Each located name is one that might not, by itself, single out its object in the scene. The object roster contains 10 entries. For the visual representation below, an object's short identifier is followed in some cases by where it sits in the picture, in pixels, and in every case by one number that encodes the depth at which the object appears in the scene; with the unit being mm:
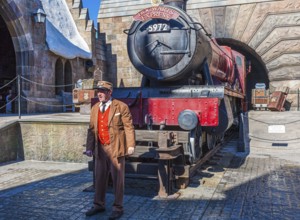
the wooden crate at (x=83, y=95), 10773
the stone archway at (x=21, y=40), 10570
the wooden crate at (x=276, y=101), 11305
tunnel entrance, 15116
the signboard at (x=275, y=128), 7723
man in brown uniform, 3607
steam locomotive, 4578
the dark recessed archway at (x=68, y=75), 13427
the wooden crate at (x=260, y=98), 11805
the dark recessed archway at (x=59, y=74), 12766
